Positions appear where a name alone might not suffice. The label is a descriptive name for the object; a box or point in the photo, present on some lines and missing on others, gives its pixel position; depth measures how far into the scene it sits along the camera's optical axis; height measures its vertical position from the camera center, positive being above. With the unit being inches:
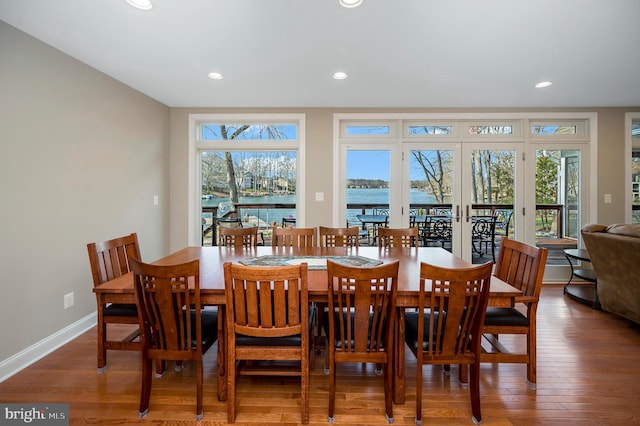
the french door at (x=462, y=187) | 163.3 +13.8
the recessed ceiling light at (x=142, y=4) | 73.5 +52.6
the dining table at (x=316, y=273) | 64.2 -16.0
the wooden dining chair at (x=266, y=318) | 57.9 -22.2
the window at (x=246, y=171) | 164.6 +23.3
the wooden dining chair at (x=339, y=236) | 117.7 -10.1
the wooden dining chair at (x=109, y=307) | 74.7 -25.6
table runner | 83.1 -14.8
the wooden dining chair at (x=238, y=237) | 116.0 -10.4
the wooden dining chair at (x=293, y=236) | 117.2 -10.1
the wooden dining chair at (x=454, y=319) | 57.8 -22.2
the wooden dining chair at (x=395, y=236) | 114.0 -9.7
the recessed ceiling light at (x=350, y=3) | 72.7 +52.2
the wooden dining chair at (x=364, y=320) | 58.1 -22.8
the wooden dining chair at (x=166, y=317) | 59.3 -22.4
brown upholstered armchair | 98.7 -18.9
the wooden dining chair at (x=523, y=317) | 71.1 -26.7
